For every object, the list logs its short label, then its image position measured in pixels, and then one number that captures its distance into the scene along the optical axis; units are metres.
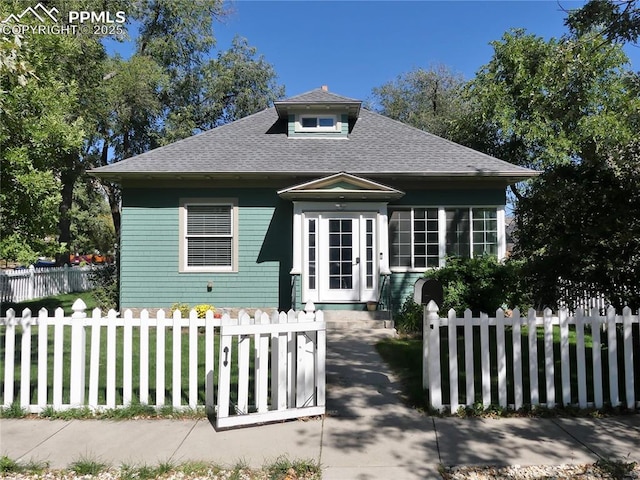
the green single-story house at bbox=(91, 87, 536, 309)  11.30
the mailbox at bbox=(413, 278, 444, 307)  6.06
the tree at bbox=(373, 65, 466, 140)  30.77
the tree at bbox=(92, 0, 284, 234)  22.33
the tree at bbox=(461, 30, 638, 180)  18.66
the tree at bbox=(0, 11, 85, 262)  9.74
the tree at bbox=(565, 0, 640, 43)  6.89
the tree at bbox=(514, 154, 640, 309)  5.53
